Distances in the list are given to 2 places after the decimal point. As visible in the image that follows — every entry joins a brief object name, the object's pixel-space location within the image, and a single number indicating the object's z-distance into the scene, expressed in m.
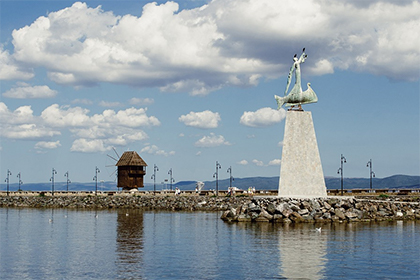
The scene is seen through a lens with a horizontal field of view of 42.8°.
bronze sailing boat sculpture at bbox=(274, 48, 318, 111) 53.06
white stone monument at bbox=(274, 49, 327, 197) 51.47
